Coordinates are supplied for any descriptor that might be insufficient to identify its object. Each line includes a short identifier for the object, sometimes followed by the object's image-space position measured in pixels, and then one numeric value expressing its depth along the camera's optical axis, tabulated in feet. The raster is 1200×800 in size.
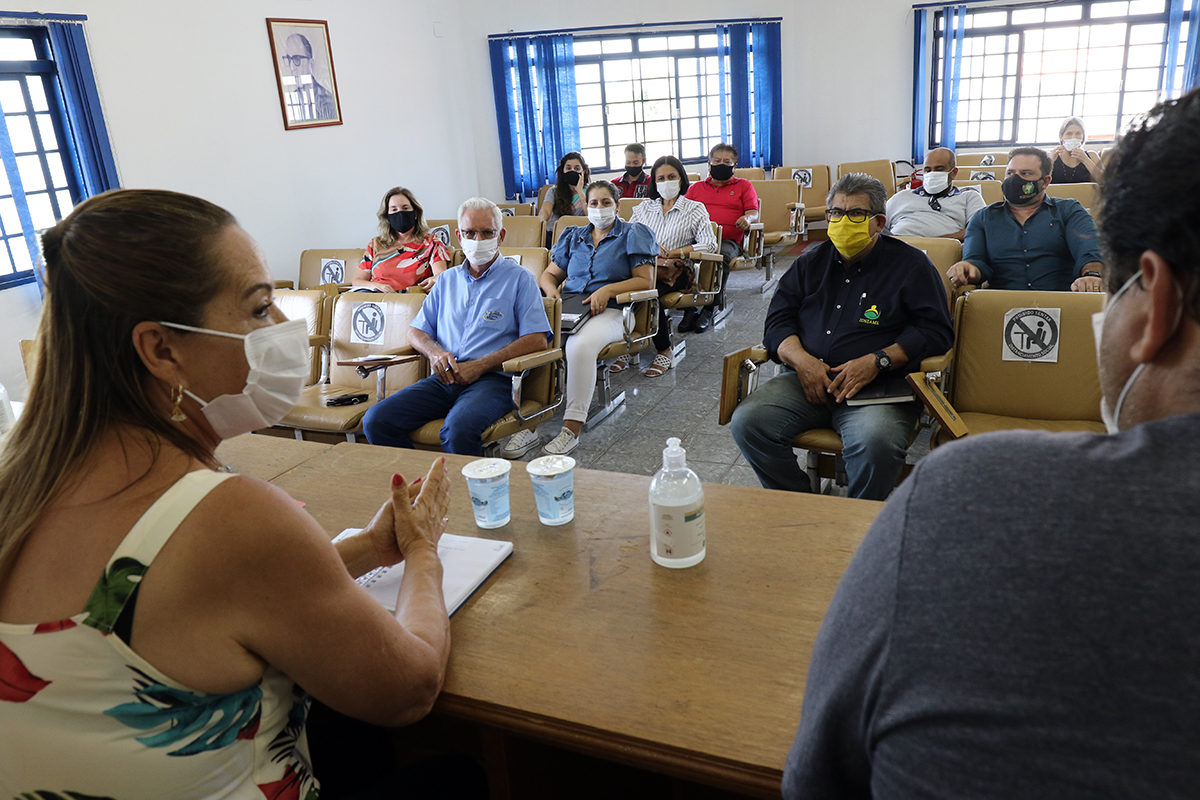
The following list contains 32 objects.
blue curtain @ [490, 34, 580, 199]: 27.58
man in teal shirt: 11.57
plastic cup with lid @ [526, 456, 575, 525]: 4.80
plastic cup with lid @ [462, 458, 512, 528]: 4.84
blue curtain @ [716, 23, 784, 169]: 28.27
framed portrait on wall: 19.71
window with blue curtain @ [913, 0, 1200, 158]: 26.13
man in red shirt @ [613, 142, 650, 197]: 22.70
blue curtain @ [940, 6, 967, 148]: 27.04
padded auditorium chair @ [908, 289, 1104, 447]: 7.76
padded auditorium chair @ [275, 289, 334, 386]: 11.57
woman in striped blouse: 16.93
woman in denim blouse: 12.65
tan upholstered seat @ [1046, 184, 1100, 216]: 13.94
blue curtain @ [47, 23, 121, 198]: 14.84
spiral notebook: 4.14
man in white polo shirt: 15.96
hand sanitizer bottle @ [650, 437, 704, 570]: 4.18
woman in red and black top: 15.72
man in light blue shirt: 9.87
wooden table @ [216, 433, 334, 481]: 6.30
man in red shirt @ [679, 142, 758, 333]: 20.08
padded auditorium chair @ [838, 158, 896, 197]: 25.58
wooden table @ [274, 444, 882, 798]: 3.08
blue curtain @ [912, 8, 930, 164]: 27.37
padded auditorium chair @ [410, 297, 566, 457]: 9.88
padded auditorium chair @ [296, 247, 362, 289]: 17.25
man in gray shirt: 1.61
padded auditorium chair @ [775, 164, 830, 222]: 27.27
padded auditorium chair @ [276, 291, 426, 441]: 10.36
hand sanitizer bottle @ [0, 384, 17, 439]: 7.08
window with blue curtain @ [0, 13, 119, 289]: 14.37
